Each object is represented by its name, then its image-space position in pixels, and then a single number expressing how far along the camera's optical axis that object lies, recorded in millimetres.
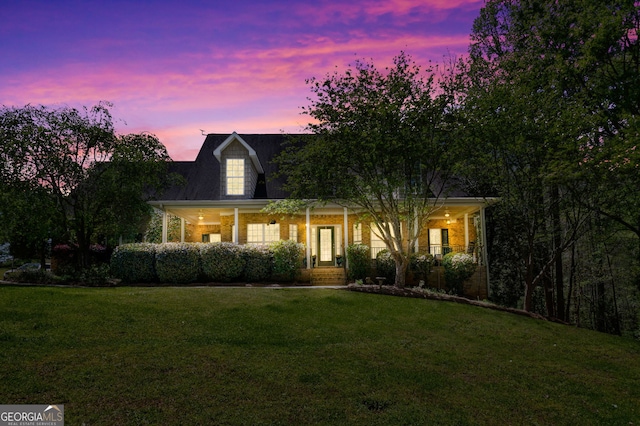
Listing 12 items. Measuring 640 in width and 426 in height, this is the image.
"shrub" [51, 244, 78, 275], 16766
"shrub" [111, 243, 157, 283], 14867
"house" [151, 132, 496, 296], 19172
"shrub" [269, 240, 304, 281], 15633
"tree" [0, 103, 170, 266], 13086
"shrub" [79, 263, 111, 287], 13336
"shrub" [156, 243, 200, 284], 14828
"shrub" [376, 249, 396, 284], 16453
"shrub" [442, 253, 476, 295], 16188
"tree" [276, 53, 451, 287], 12297
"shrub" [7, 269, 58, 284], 13094
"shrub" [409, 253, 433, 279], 16422
